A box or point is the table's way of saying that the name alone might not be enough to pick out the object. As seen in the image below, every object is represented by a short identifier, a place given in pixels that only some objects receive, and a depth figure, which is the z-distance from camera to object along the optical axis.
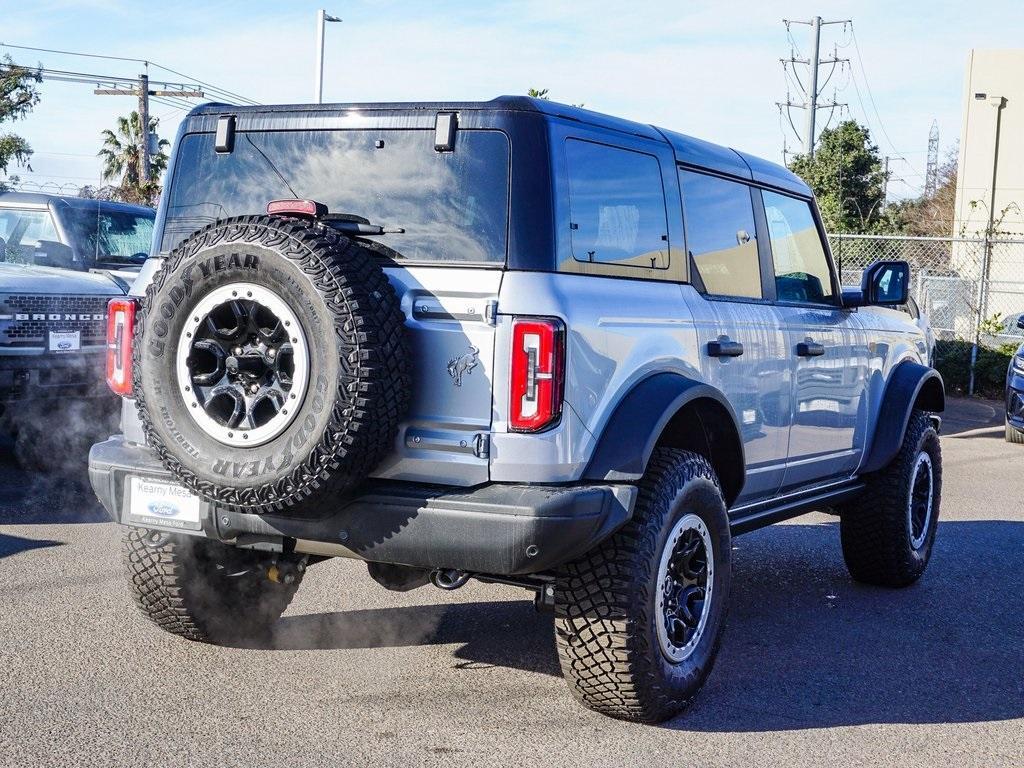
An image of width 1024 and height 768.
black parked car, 9.52
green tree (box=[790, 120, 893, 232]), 31.78
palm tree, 43.93
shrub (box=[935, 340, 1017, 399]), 16.62
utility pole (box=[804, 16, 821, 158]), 38.16
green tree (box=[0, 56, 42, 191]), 30.28
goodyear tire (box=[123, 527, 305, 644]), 4.62
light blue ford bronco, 3.74
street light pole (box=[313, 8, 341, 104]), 21.83
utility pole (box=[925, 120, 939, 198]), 63.80
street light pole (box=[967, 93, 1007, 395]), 16.41
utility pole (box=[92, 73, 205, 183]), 28.45
